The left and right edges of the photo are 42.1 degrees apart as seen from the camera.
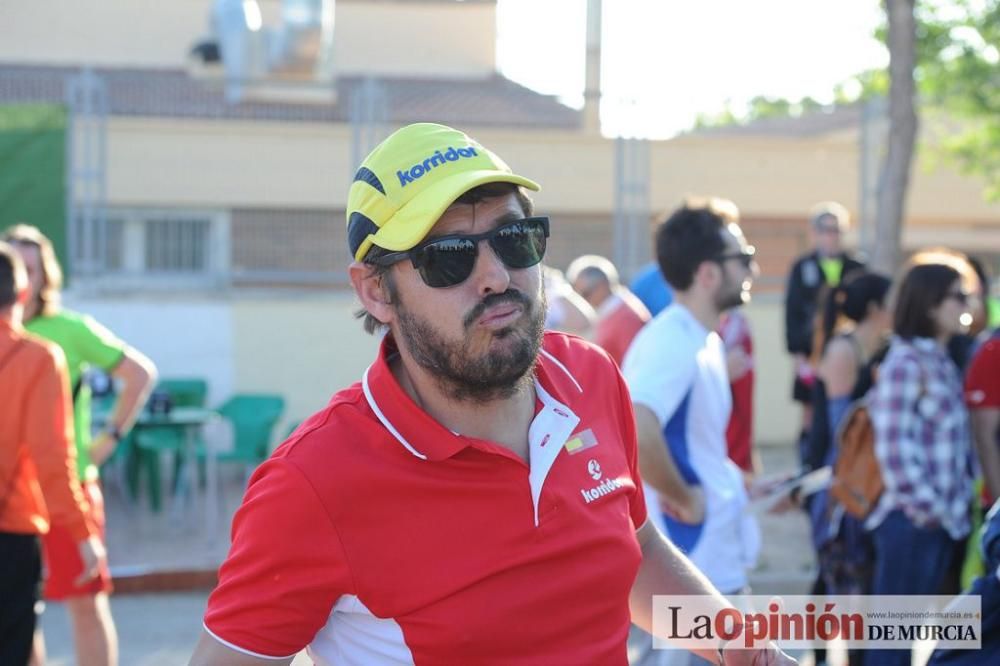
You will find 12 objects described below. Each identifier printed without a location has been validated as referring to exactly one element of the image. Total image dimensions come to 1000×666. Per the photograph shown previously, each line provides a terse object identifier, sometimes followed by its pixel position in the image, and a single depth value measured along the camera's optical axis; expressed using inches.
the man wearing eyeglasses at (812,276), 414.0
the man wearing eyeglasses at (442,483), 90.9
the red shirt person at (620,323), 267.6
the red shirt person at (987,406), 215.8
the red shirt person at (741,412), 257.8
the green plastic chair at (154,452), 443.2
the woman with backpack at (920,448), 208.1
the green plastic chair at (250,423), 455.8
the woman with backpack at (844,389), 230.4
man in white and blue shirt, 176.4
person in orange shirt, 198.2
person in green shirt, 221.6
